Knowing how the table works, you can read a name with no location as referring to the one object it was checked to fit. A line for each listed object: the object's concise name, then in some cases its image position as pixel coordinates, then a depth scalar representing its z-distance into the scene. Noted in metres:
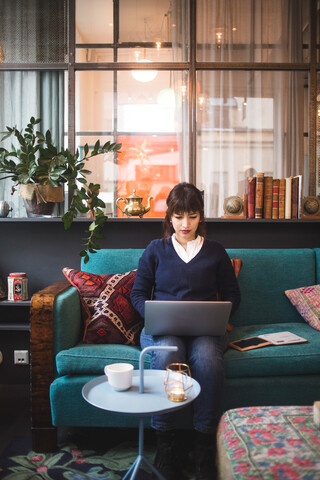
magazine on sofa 1.98
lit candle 1.25
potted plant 2.45
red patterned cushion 2.09
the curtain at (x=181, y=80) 3.21
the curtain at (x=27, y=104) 3.01
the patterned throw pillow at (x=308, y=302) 2.24
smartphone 1.97
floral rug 1.67
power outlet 2.76
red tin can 2.58
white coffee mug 1.34
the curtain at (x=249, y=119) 3.56
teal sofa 1.86
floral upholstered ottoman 1.00
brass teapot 2.70
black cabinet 2.78
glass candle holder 1.26
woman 1.68
